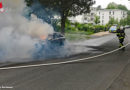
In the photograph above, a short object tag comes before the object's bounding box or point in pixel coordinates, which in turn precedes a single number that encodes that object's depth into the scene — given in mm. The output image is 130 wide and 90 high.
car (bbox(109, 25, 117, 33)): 41572
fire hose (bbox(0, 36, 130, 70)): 8286
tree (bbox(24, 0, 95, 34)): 18544
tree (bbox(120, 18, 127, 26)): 74856
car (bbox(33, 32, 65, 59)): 12078
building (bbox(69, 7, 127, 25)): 116375
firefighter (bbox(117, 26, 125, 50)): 15430
